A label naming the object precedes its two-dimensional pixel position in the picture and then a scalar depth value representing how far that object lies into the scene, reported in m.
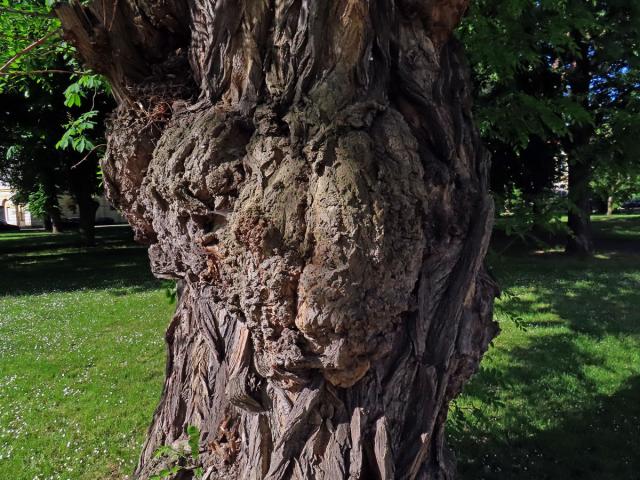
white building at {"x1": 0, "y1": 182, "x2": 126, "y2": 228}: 51.53
